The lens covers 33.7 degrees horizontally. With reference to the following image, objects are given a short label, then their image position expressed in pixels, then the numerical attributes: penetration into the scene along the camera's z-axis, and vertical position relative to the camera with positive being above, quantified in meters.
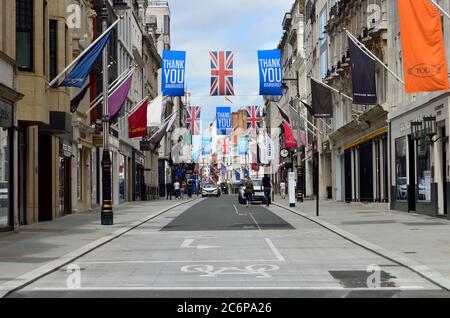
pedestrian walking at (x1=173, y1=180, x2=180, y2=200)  70.81 -0.47
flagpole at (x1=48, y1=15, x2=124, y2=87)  24.68 +4.49
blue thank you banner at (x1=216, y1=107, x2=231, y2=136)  86.56 +7.49
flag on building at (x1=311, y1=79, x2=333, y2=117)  39.00 +4.15
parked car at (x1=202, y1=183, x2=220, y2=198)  87.94 -1.01
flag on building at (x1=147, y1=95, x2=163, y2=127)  48.19 +4.59
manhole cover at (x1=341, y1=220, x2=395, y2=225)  26.82 -1.54
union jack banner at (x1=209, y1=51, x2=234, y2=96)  45.44 +6.69
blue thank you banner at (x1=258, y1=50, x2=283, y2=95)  46.28 +6.96
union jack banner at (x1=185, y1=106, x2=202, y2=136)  98.50 +8.46
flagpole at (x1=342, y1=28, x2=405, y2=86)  30.30 +5.75
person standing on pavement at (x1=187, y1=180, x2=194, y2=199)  75.50 -0.63
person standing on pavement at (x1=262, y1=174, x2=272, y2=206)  45.22 -0.39
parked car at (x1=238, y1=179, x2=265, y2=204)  51.65 -0.79
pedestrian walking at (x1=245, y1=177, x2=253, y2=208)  44.59 -0.46
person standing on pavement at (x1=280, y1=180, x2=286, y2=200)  70.26 -0.79
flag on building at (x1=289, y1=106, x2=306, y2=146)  49.89 +3.76
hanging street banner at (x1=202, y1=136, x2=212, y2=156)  129.00 +6.65
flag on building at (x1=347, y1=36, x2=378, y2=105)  31.42 +4.52
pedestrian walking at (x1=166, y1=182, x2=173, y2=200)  72.88 -0.47
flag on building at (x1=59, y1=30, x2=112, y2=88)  25.20 +3.98
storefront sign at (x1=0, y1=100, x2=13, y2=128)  21.85 +2.12
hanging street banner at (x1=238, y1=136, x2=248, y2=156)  134.05 +6.72
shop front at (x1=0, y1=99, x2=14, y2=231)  22.53 +0.48
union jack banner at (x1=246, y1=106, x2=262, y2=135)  100.75 +8.98
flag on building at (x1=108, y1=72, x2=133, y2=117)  33.69 +3.95
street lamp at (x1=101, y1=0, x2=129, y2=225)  26.73 +0.90
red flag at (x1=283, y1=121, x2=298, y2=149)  54.72 +3.28
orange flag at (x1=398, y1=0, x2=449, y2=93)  22.23 +4.00
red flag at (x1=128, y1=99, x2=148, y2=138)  43.75 +3.64
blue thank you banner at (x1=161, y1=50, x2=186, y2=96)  46.59 +7.01
